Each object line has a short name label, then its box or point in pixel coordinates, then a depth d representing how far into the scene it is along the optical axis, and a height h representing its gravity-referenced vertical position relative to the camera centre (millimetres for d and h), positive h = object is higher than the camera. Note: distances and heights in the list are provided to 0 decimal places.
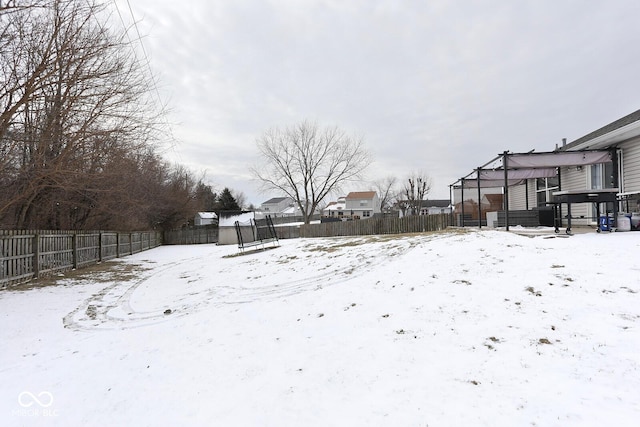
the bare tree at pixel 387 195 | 66312 +4512
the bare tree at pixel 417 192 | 47188 +3621
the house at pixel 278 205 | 84562 +3876
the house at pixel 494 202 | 29730 +1274
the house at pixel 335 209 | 68969 +2188
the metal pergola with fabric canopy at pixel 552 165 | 8562 +1674
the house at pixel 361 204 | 65750 +2856
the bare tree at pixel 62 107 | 6897 +2725
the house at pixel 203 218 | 51531 +498
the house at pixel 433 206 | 66506 +2252
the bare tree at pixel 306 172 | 39719 +5653
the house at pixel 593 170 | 9133 +1613
